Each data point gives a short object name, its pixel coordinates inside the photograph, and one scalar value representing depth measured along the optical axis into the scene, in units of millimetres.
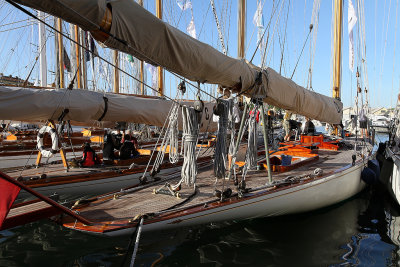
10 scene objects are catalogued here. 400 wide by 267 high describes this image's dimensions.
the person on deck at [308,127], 11242
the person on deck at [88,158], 8559
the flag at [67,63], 19783
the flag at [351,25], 12508
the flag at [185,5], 17250
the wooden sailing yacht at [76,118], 6738
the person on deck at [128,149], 9086
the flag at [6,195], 3143
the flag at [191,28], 17545
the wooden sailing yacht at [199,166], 3197
